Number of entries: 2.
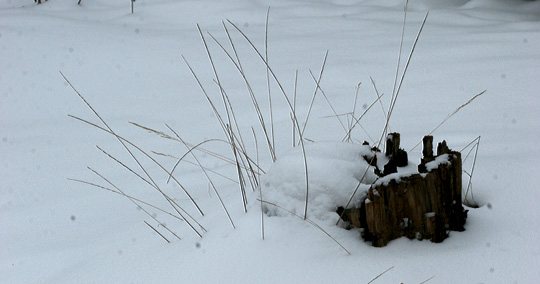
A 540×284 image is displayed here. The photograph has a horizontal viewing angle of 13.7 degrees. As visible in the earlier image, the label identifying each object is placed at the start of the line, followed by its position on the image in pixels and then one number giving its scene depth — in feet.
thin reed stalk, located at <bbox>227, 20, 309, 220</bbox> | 18.00
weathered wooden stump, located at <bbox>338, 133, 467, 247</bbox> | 17.96
